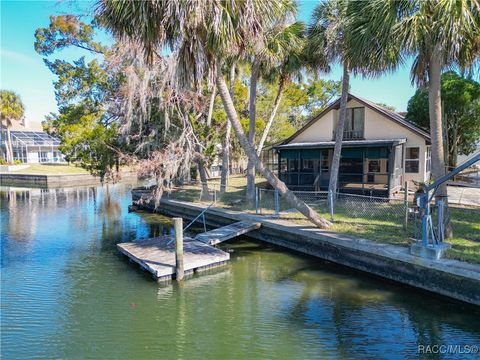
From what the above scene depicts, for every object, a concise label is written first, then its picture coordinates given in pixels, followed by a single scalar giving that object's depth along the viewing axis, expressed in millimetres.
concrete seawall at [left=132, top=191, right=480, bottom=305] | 8320
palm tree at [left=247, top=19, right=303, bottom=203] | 16312
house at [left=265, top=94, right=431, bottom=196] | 18250
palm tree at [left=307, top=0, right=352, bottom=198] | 13820
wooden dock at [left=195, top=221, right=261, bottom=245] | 13138
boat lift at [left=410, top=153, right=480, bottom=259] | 8922
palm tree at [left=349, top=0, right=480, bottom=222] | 8773
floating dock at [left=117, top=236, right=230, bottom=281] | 10469
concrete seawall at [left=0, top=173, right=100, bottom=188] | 39062
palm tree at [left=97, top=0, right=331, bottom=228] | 9656
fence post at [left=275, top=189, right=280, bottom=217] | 14620
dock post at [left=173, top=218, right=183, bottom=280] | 10227
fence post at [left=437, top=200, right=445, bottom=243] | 9203
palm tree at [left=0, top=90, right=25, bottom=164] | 50819
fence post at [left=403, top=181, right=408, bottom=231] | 11446
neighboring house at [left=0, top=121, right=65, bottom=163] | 56406
